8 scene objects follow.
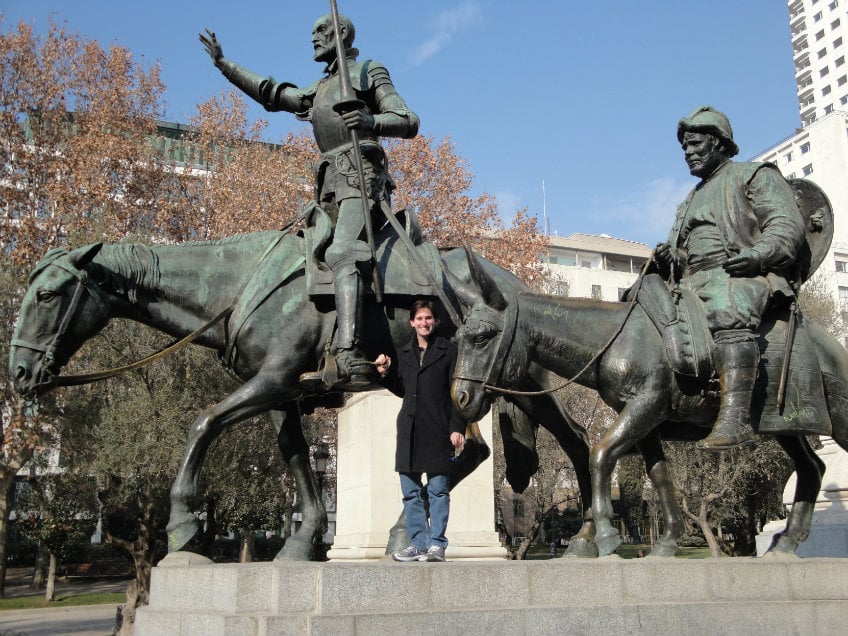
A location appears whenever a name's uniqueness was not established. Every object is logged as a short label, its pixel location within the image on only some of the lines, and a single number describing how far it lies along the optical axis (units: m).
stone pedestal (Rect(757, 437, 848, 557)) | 12.01
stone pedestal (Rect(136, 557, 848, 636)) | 5.24
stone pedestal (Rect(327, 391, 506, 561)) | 10.79
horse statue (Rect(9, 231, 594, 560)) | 6.89
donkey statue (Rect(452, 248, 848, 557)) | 6.57
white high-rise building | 87.00
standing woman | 6.26
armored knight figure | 6.98
